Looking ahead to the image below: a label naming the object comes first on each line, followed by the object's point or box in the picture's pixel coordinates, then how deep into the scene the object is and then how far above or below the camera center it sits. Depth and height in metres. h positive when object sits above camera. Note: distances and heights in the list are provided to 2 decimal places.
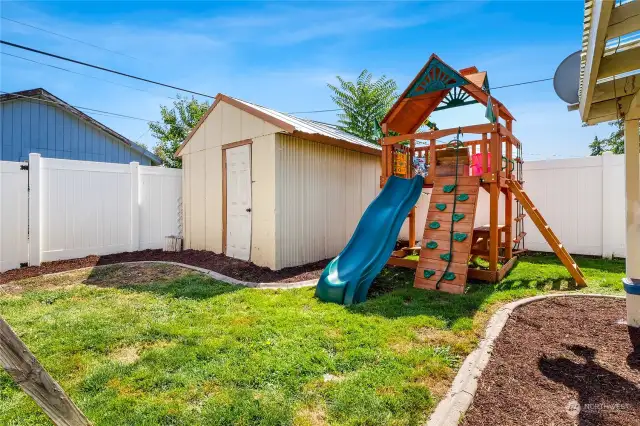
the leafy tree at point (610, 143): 19.64 +4.66
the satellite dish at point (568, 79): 3.61 +1.45
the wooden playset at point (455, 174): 4.88 +0.63
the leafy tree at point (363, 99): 16.34 +5.47
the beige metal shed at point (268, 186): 6.00 +0.51
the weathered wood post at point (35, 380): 1.13 -0.61
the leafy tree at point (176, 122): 16.92 +4.50
